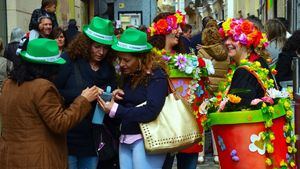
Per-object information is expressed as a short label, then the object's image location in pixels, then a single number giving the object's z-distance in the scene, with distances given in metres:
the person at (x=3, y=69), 8.19
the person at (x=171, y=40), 5.81
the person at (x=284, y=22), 8.68
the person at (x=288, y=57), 7.13
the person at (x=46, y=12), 8.21
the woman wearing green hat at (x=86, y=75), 4.75
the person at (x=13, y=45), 8.06
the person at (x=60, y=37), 7.62
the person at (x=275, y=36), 8.06
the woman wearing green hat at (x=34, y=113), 3.96
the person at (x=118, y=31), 8.33
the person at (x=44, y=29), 7.77
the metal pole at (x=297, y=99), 4.92
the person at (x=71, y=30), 8.58
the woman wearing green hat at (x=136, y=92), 4.31
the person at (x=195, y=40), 9.48
